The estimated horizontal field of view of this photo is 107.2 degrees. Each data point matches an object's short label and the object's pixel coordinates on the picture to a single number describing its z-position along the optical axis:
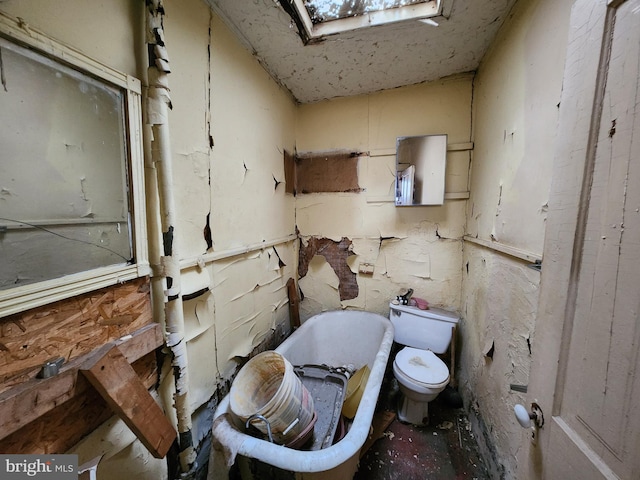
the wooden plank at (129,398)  0.71
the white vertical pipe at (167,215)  0.86
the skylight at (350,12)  1.23
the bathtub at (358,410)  0.90
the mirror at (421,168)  1.87
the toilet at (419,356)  1.51
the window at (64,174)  0.59
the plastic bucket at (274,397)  1.04
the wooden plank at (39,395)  0.55
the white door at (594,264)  0.42
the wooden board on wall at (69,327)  0.59
